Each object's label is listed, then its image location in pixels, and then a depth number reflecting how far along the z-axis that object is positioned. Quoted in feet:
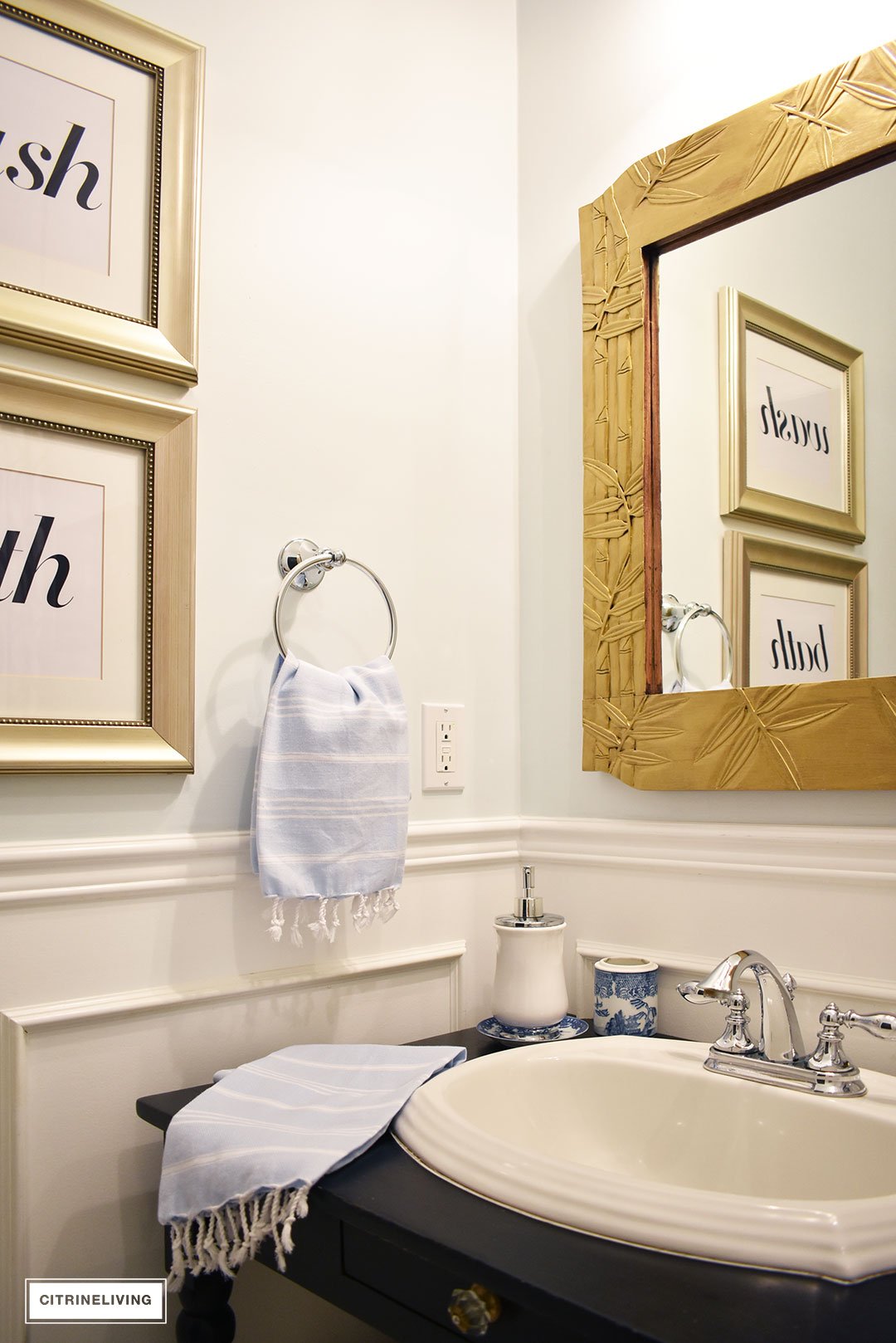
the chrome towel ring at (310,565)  3.97
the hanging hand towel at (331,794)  3.65
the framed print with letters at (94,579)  3.32
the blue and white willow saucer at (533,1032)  3.90
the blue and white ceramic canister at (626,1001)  3.97
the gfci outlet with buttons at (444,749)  4.51
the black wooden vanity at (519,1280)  2.06
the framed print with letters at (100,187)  3.40
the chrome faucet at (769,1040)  3.14
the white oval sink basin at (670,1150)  2.29
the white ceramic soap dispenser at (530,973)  3.97
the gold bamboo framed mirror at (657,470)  3.55
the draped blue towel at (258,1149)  2.74
